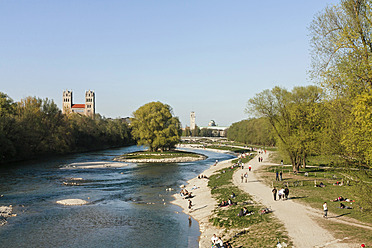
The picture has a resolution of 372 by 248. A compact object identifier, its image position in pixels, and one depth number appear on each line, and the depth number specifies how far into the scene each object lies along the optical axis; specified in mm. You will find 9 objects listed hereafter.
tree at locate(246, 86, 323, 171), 51438
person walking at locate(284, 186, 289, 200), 35212
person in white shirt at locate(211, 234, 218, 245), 24856
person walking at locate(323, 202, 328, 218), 27828
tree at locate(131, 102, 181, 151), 107188
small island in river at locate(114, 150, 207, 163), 99069
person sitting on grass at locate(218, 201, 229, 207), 36500
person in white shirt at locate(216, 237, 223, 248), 24438
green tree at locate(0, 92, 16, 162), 82125
